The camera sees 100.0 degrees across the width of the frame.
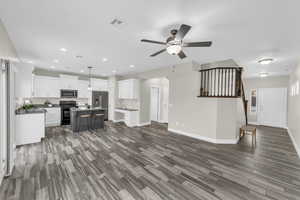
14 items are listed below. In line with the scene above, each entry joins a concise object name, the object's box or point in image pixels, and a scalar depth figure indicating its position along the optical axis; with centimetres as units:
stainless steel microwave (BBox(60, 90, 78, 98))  650
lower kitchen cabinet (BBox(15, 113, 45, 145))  371
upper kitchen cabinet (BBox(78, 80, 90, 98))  702
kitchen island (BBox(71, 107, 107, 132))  516
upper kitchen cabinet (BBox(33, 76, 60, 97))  583
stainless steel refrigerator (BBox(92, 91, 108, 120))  737
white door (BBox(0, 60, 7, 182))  208
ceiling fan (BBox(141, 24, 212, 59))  226
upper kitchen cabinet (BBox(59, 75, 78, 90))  651
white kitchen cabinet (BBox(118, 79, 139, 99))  644
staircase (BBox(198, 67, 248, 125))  412
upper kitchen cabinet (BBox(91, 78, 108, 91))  737
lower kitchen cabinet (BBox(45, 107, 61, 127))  588
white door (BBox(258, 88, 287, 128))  661
